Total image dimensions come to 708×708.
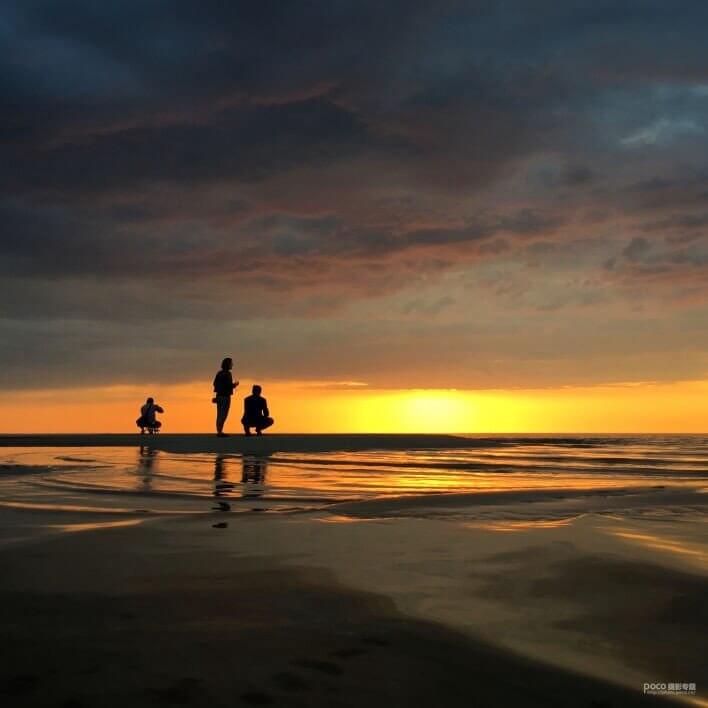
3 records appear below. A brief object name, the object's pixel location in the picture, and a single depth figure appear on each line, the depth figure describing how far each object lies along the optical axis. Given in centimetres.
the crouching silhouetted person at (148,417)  2548
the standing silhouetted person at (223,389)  2167
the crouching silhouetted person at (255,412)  2302
